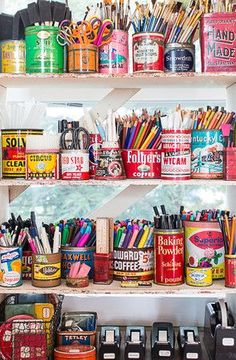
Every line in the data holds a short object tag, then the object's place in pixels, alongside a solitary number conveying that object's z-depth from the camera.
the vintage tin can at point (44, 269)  2.00
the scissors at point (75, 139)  2.03
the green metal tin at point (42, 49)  1.98
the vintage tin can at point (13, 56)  2.01
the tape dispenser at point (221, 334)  1.96
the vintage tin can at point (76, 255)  2.07
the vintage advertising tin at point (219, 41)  1.98
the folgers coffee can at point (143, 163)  2.05
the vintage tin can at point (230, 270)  1.98
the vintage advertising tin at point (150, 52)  1.98
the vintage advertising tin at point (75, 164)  2.01
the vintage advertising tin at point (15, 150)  2.07
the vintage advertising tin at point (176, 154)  2.01
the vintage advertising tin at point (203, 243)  2.06
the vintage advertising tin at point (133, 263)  2.04
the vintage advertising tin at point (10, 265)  2.00
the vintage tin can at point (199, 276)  2.00
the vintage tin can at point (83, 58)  1.97
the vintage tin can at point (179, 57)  2.01
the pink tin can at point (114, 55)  2.00
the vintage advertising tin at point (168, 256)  2.01
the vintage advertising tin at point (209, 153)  2.03
